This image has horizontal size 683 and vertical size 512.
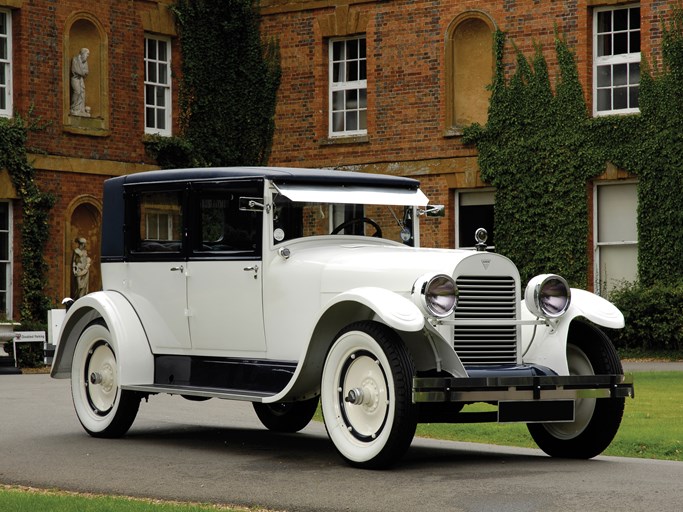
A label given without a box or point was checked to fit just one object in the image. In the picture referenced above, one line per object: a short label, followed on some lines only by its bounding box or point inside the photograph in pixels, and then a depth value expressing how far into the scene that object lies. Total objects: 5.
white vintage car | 8.79
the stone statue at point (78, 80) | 25.11
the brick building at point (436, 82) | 24.33
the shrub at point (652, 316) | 22.97
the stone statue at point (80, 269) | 24.85
